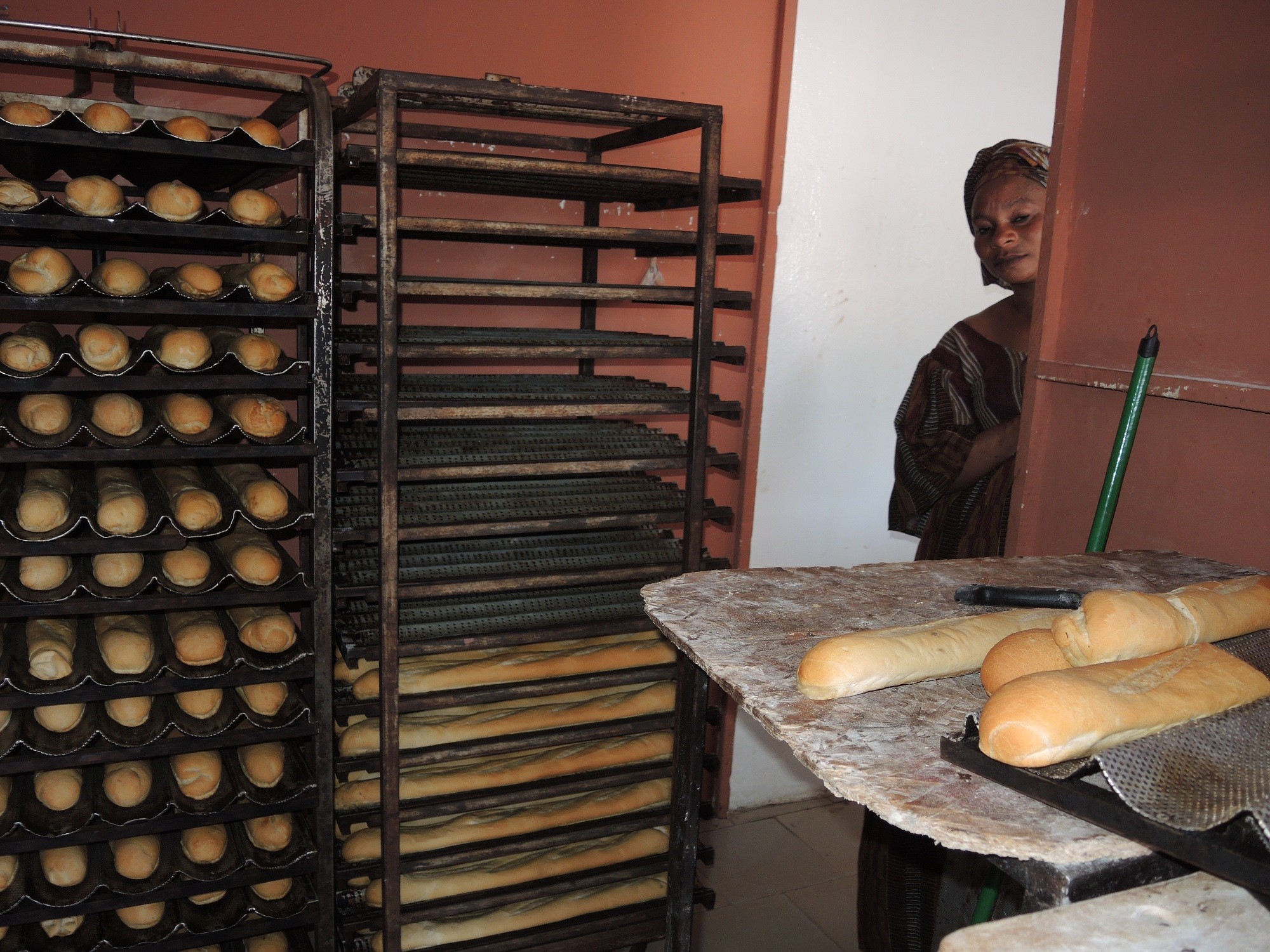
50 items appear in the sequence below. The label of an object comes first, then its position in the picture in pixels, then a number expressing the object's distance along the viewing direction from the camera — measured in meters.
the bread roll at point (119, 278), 1.87
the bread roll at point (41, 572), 1.91
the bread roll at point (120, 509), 1.90
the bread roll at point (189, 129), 1.85
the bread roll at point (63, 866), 2.01
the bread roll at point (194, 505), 1.96
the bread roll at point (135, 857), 2.05
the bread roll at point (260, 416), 1.99
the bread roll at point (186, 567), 2.02
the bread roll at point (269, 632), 2.11
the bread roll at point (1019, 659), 1.17
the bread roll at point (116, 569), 1.96
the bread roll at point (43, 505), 1.84
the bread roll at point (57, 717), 1.99
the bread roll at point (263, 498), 2.04
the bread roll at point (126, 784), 2.05
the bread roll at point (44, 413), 1.87
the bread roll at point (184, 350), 1.90
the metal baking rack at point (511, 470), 1.99
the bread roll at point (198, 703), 2.10
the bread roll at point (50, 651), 1.91
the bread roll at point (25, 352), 1.78
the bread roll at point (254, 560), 2.04
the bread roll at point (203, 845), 2.13
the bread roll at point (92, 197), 1.79
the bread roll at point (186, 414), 1.97
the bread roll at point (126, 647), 1.97
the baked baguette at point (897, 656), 1.21
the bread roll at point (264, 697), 2.15
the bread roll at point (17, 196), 1.76
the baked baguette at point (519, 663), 2.29
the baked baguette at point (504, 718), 2.31
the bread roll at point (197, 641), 2.03
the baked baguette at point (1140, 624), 1.20
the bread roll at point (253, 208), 1.95
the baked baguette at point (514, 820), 2.33
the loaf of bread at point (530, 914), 2.32
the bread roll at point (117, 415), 1.90
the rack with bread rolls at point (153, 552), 1.83
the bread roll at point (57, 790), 2.01
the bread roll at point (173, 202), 1.87
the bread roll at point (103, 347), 1.86
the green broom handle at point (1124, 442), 2.02
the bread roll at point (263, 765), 2.18
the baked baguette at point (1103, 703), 0.97
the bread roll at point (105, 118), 1.80
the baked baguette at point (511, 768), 2.31
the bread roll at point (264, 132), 1.92
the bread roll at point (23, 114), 1.72
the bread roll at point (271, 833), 2.20
